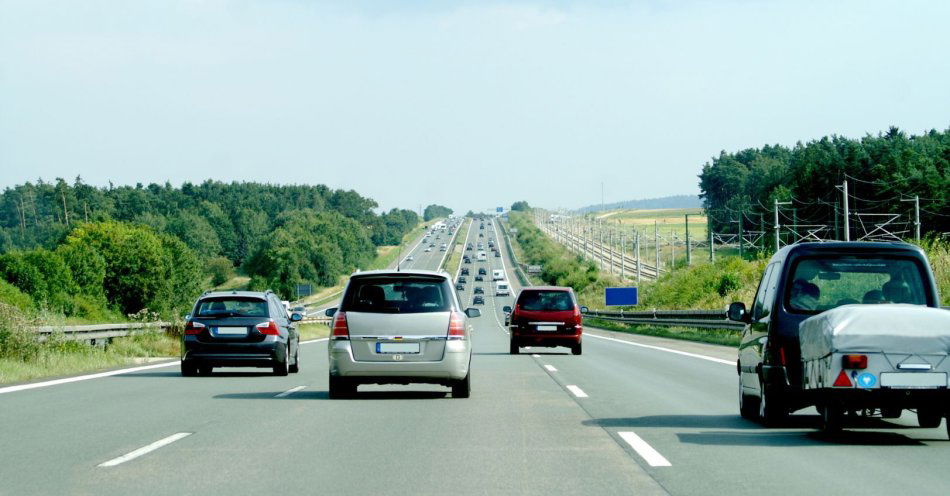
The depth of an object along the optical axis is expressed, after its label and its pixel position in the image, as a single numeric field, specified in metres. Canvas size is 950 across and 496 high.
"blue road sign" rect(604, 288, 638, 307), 83.12
